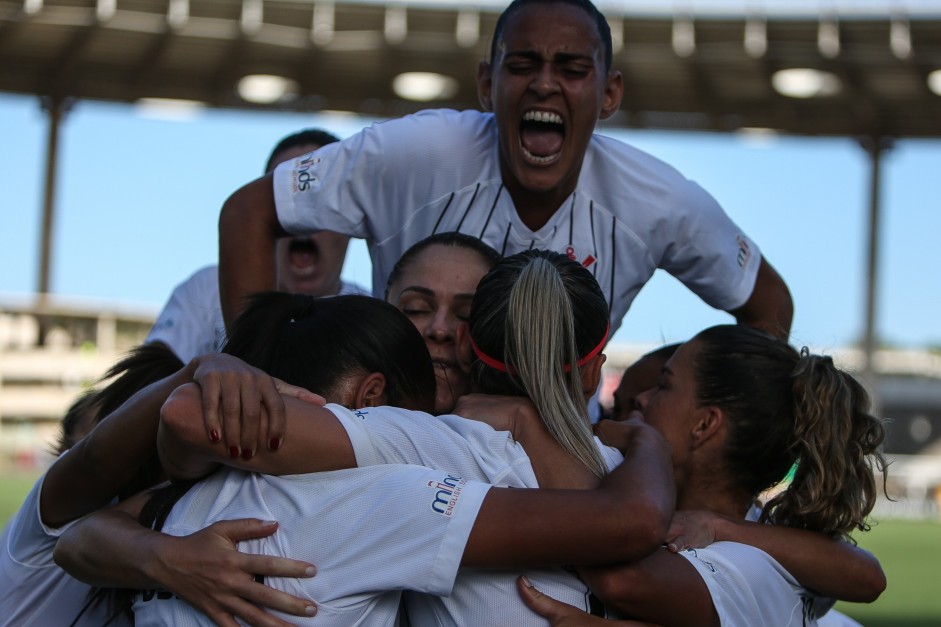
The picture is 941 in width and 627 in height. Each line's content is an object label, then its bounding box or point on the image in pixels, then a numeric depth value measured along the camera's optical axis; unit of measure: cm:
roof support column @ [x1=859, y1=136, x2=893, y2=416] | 2758
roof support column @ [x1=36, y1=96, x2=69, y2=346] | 2605
